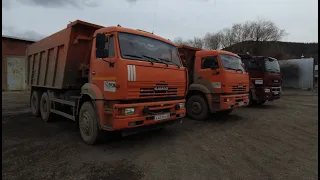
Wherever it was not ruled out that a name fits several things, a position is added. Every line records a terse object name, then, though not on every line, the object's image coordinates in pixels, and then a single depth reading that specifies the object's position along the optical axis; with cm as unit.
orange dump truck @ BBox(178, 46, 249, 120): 729
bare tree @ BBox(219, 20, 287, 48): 3203
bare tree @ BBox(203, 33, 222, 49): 3575
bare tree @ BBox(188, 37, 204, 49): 3850
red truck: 1081
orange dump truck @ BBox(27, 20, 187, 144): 430
